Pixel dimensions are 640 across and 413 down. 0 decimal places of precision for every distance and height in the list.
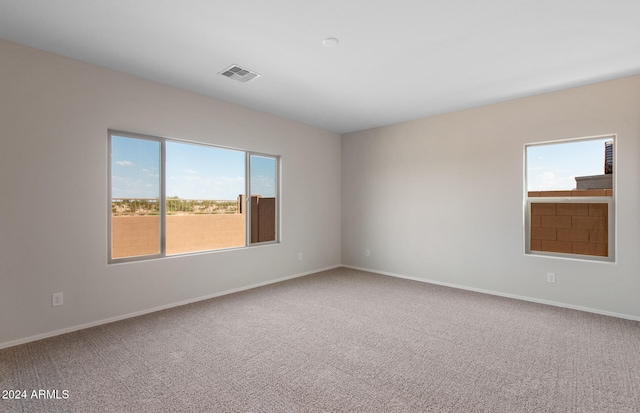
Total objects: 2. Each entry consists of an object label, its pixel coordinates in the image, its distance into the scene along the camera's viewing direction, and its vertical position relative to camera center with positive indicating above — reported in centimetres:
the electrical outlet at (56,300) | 286 -89
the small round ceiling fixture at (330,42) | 263 +142
